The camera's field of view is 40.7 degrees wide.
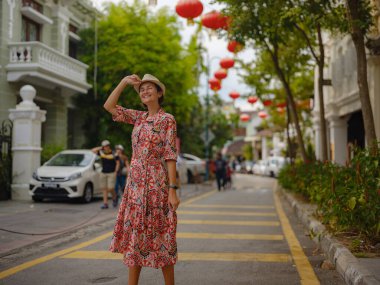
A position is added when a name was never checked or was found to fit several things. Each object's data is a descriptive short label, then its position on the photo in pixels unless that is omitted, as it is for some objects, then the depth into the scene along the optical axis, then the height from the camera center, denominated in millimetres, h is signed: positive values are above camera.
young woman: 4262 -223
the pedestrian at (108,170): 13180 +199
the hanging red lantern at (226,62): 14352 +3207
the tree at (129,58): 22359 +5281
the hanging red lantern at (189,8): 9906 +3293
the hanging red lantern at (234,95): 19298 +3081
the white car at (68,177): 13828 +25
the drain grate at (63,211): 12007 -774
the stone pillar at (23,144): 14469 +979
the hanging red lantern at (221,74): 15578 +3131
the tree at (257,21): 12492 +4027
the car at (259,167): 44781 +838
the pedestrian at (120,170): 13594 +218
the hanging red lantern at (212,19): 11211 +3460
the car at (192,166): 29391 +634
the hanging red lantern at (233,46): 13846 +3566
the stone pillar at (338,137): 20266 +1552
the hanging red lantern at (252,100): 20156 +3030
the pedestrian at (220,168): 23359 +405
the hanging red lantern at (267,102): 21125 +3061
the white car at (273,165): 41238 +907
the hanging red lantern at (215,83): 17023 +3113
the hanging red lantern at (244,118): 26100 +3003
